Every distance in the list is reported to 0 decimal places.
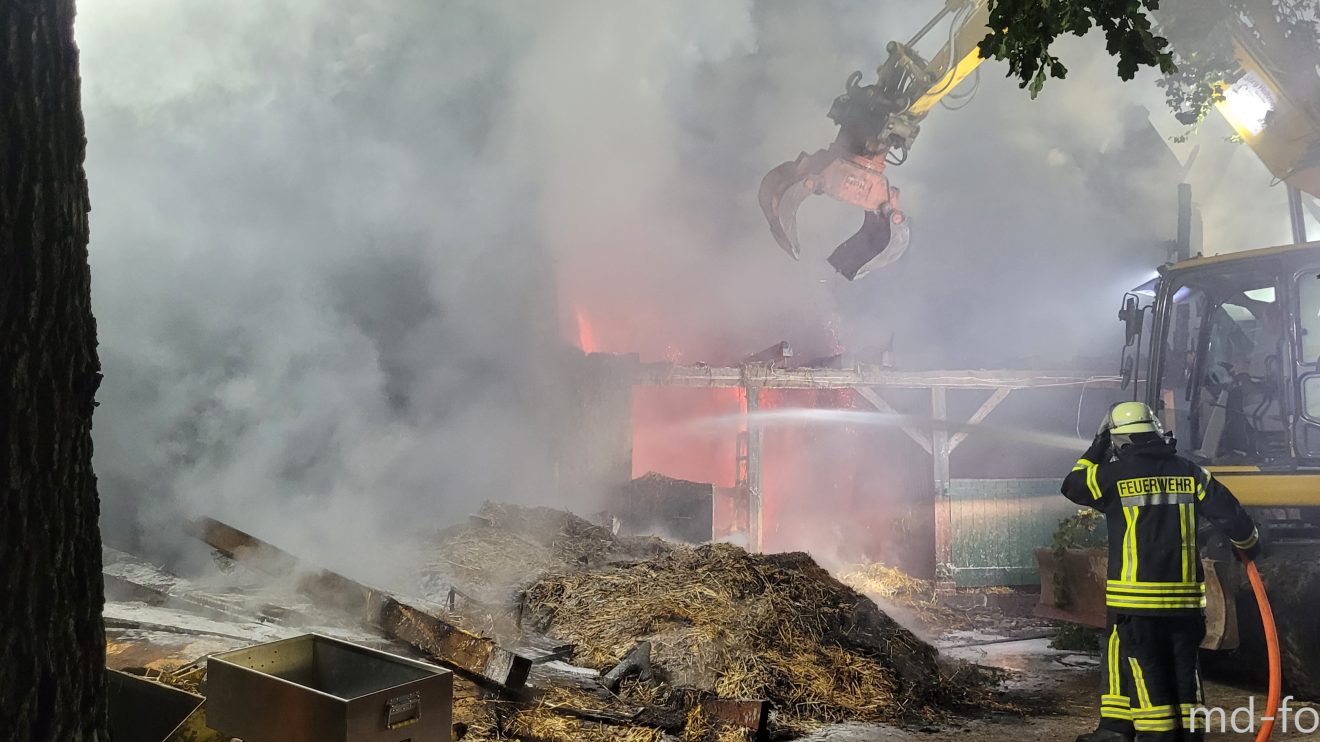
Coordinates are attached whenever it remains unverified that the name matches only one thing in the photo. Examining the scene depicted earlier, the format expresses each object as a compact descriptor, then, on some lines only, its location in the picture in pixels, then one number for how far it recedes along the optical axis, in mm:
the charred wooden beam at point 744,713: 5117
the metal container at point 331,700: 2723
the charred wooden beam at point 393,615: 5070
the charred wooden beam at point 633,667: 5691
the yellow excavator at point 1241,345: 5875
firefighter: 4527
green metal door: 11266
